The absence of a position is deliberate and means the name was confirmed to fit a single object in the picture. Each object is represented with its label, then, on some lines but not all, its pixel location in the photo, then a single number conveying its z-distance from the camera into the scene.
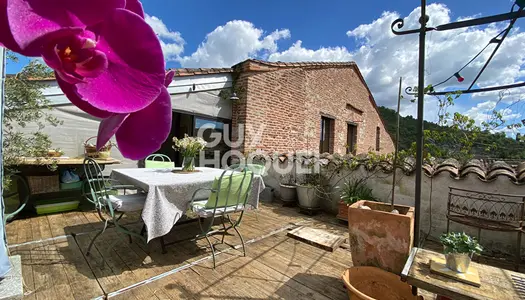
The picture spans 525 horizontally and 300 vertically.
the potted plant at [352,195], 3.71
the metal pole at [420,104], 1.64
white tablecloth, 2.21
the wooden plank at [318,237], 2.82
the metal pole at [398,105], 2.04
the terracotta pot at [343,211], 3.71
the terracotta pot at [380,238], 1.96
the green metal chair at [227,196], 2.36
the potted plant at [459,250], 1.55
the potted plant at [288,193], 4.61
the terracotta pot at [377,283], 1.76
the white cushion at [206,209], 2.43
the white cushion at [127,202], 2.43
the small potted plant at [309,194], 4.17
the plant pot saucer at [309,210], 4.12
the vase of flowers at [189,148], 3.15
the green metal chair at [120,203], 2.26
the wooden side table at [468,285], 1.37
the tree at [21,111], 2.58
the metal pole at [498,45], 1.67
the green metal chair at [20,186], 3.40
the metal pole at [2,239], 1.27
